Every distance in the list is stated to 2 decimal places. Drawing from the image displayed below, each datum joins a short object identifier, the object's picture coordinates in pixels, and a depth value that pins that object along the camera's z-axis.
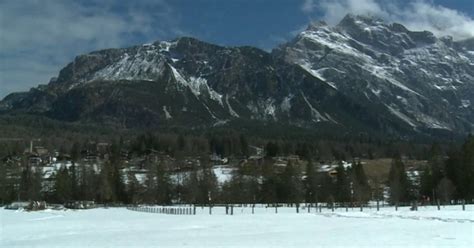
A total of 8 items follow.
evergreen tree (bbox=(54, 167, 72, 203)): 162.88
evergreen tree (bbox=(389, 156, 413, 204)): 129.38
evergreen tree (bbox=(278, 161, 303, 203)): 148.21
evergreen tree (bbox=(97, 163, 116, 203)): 161.50
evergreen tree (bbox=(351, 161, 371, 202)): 139.45
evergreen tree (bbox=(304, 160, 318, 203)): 150.88
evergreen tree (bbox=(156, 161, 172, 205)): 162.75
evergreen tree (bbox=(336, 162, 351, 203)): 145.25
